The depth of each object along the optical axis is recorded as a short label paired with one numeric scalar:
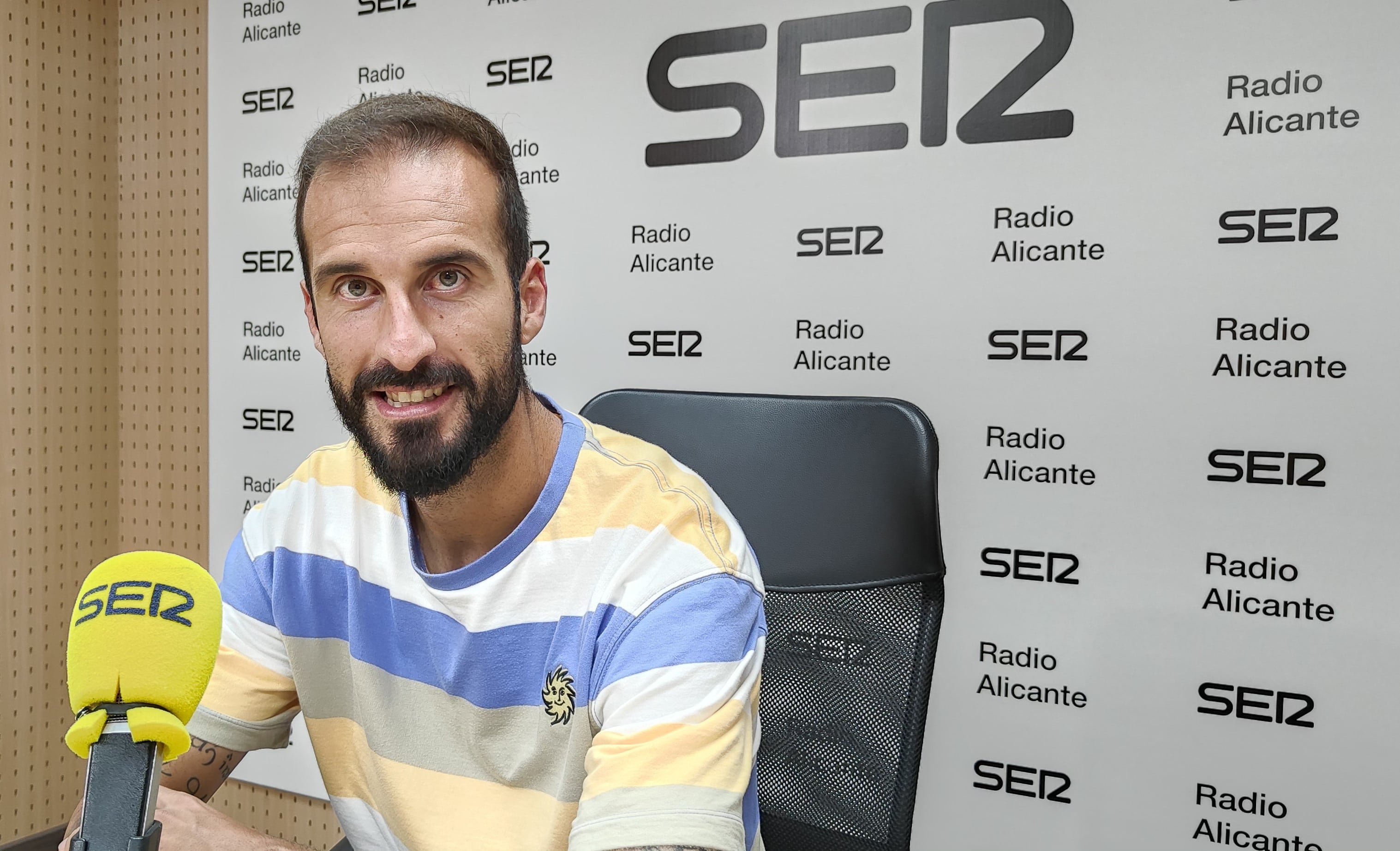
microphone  0.50
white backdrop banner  1.60
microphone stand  0.49
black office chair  1.08
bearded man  0.96
